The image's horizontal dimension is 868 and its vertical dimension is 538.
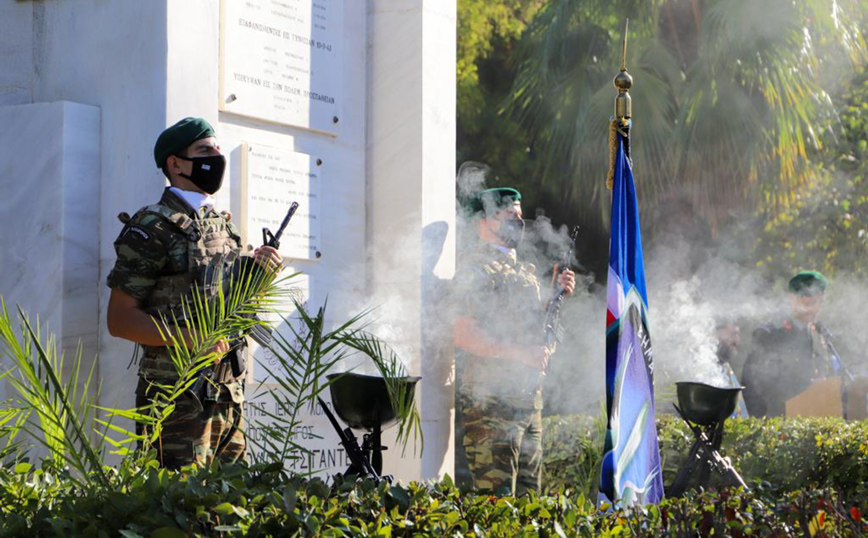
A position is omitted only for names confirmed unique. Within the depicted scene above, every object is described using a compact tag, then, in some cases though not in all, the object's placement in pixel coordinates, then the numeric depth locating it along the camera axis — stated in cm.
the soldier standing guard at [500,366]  736
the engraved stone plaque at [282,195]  627
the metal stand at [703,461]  753
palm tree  1697
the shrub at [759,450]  726
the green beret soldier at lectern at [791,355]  1039
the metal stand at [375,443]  583
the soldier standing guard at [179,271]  475
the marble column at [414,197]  708
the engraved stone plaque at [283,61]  623
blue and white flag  591
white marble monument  557
